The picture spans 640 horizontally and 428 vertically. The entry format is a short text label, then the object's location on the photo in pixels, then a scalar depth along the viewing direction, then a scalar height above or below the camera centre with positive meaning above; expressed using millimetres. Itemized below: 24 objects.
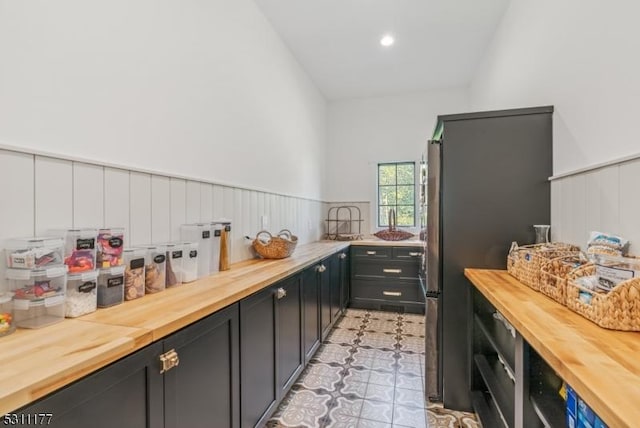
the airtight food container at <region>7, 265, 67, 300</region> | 938 -220
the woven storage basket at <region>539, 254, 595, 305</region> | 1151 -241
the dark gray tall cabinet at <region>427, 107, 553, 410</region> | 1854 +48
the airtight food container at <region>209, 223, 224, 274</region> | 1836 -215
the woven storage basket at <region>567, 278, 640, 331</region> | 914 -285
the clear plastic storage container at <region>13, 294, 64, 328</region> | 927 -310
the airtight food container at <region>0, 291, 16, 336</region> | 860 -294
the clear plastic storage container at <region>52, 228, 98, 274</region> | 1061 -130
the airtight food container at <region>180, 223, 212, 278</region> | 1725 -149
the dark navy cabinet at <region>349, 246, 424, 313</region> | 3721 -809
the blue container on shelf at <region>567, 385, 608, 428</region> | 757 -534
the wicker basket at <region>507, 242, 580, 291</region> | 1412 -221
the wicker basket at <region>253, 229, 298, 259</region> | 2383 -265
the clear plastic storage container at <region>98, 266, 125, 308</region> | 1132 -277
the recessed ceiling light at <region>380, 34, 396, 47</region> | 3156 +1792
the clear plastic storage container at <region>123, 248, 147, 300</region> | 1237 -248
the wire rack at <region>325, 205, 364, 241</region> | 4699 -115
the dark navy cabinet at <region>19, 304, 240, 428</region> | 709 -507
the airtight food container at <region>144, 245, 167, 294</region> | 1354 -251
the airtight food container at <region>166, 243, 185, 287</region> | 1478 -246
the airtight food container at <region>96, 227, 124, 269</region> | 1157 -134
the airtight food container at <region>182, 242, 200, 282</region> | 1560 -252
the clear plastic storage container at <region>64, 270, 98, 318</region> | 1023 -278
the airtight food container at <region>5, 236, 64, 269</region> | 940 -125
